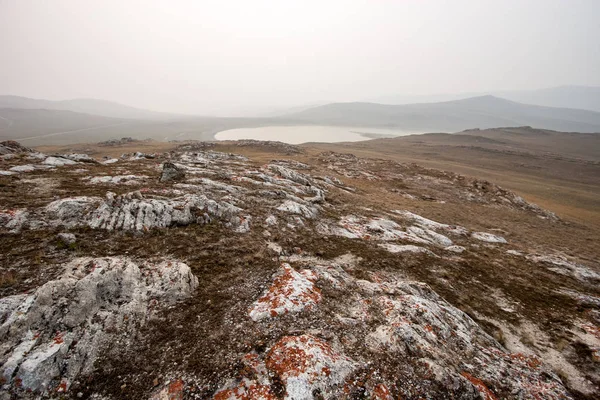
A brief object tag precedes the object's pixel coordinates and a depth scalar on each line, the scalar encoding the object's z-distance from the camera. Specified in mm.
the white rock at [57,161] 22500
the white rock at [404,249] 16797
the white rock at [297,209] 19562
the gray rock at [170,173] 21036
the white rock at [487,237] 22927
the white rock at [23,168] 18328
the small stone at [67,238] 11000
